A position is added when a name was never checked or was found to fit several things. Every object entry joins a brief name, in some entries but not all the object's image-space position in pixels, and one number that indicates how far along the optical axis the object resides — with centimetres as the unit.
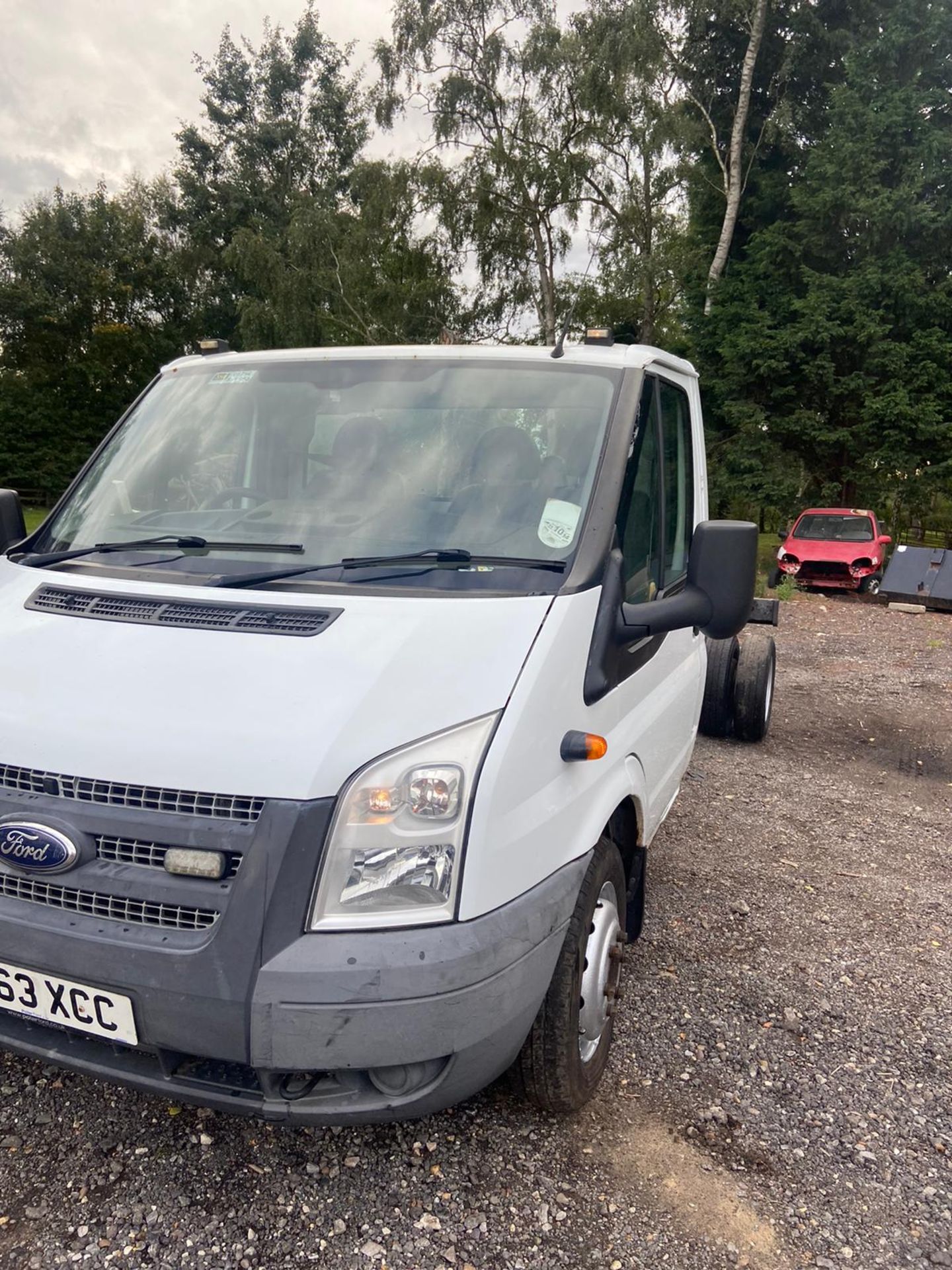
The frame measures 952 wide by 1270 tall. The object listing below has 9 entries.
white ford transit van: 190
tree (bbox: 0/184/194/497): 3750
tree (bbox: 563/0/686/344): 2266
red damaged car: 1686
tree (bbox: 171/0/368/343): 3631
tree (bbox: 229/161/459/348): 2536
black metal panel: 1478
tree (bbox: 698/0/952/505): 2116
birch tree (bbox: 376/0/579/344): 2403
